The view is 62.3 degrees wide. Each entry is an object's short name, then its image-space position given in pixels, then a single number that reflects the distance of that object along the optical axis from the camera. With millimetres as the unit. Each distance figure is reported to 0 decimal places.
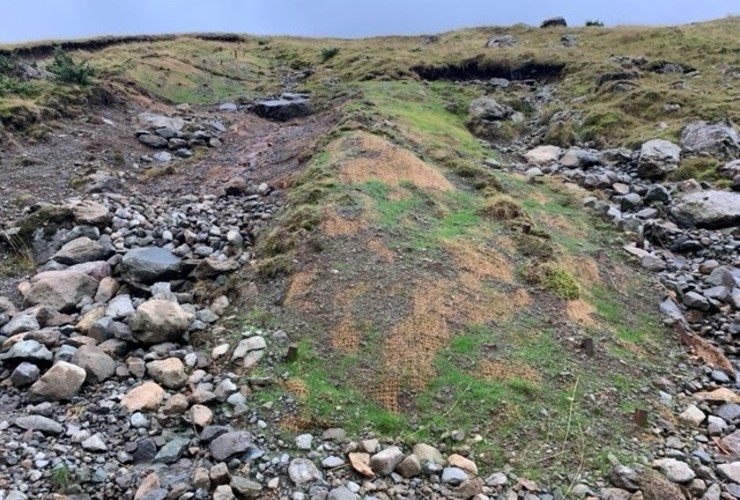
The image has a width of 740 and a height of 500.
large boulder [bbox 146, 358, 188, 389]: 5980
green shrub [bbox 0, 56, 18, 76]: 19953
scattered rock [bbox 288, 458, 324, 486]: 4754
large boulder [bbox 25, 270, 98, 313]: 7555
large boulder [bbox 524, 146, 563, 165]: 15062
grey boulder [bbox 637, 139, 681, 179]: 13219
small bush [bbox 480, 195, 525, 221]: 9992
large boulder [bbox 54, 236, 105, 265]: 8719
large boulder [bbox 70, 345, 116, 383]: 6024
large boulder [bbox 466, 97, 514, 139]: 17812
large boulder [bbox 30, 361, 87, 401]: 5766
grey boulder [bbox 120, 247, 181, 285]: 7977
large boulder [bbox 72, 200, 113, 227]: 9578
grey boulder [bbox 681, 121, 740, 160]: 13703
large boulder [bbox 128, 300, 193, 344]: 6594
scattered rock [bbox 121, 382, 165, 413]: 5602
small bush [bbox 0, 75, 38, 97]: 17359
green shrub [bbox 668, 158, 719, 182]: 12703
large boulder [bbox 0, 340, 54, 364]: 6230
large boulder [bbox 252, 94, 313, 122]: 20000
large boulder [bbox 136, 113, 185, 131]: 17266
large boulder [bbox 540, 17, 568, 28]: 39062
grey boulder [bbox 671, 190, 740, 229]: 10602
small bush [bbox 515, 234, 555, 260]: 8617
